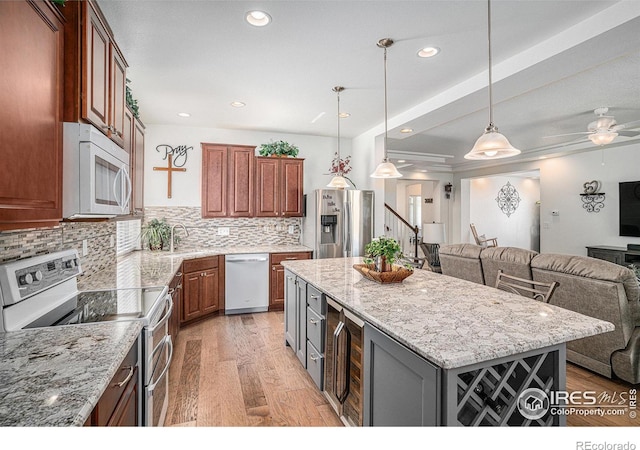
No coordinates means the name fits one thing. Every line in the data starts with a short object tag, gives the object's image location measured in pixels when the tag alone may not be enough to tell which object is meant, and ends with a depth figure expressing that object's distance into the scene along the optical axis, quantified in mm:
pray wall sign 4691
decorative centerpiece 2361
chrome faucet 4708
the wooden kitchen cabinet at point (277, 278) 4539
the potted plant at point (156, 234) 4328
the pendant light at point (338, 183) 3643
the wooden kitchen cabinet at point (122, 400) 1095
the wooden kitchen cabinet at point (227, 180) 4480
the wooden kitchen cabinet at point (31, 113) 1104
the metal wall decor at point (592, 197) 6066
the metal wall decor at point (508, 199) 9180
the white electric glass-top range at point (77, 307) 1429
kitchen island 1263
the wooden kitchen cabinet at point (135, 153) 2549
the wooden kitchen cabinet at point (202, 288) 3885
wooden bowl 2346
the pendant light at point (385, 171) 2918
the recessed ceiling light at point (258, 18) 2115
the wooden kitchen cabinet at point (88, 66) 1528
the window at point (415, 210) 10355
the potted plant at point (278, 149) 4770
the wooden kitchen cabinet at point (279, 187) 4715
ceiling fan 4250
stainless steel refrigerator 4566
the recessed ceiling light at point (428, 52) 2553
